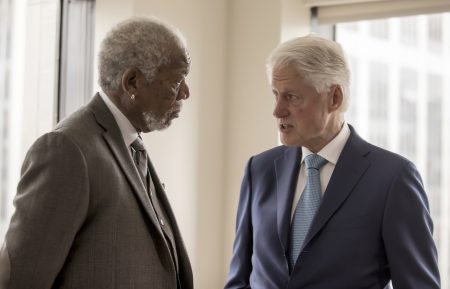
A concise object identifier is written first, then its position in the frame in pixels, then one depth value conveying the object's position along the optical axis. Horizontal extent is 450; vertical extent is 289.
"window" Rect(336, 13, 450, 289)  2.98
